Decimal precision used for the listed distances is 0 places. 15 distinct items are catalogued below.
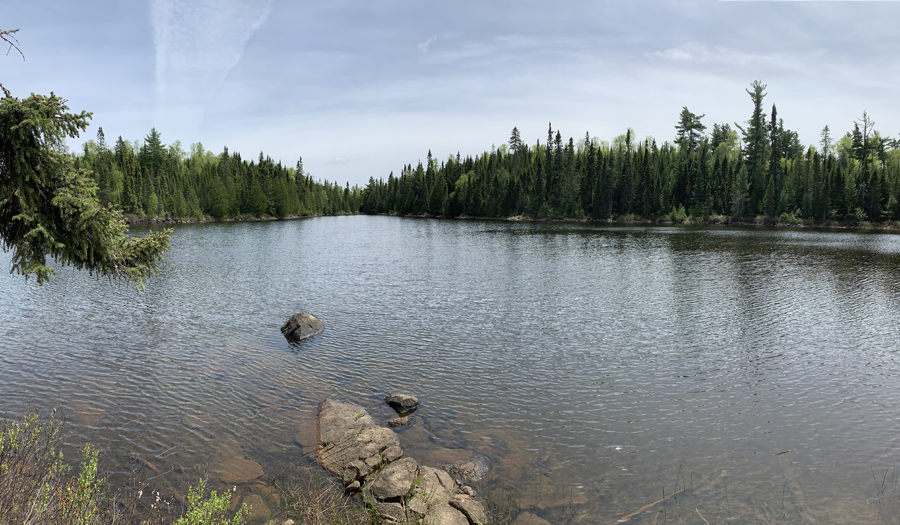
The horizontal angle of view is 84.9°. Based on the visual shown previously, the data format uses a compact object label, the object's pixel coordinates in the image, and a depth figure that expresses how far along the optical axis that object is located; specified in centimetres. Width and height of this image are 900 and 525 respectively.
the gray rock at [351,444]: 1079
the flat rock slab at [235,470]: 1041
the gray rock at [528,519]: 916
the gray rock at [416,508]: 884
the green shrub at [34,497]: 561
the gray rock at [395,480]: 956
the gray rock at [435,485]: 939
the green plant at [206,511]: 648
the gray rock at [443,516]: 869
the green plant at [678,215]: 12325
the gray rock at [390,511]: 888
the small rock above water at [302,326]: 2092
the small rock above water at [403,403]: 1391
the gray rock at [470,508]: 899
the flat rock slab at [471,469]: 1067
